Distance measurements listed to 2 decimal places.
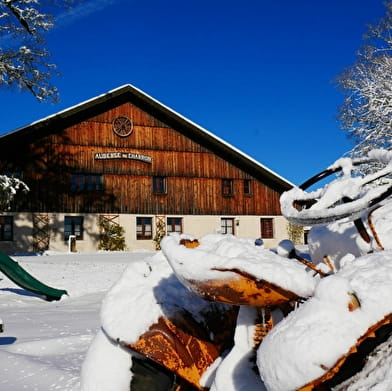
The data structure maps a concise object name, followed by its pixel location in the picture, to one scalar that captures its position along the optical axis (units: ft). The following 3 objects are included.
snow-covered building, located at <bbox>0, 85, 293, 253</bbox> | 80.48
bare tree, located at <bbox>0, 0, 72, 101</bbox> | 67.36
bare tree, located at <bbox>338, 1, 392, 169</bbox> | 67.05
